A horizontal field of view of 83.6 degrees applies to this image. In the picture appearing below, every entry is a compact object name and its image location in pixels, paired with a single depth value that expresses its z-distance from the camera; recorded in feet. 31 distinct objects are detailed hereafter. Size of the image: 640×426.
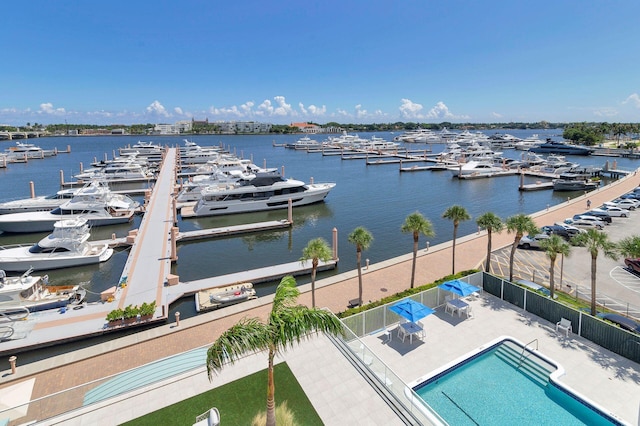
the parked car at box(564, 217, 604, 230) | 111.75
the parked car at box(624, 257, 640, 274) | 78.13
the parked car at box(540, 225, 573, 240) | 101.86
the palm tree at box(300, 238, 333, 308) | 57.06
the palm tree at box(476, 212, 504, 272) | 72.79
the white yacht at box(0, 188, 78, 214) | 138.21
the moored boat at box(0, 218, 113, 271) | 90.89
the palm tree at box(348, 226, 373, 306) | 63.87
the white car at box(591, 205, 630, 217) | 124.77
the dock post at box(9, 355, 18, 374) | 48.08
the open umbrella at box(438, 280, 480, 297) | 60.78
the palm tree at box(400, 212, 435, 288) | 68.69
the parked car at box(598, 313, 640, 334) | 52.67
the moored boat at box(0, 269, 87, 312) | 65.00
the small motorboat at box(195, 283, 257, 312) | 71.15
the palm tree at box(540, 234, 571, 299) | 61.62
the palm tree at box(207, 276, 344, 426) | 26.89
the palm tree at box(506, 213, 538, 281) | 67.82
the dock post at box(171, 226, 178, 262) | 96.17
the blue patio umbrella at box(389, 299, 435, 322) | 53.57
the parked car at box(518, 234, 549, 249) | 95.49
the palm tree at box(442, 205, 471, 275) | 75.72
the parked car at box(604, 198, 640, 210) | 132.85
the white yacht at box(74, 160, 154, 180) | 218.85
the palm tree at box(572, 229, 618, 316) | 57.06
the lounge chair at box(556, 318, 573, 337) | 53.88
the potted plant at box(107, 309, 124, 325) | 62.28
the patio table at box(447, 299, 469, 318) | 59.77
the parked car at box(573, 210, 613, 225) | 117.39
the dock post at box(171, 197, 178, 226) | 129.84
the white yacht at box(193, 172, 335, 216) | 151.23
